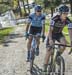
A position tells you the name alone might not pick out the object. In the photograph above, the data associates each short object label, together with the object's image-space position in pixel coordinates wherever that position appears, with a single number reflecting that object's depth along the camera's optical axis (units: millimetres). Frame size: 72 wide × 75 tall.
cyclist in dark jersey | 4049
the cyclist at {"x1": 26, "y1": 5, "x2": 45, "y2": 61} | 5112
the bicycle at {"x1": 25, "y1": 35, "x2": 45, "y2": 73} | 5002
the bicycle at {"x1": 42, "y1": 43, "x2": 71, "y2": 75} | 4174
